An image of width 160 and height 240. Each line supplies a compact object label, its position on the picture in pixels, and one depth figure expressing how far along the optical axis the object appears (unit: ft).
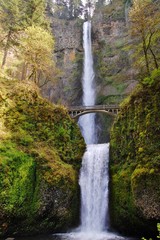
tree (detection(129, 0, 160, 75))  60.80
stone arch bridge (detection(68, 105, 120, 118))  92.32
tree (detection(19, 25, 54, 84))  78.28
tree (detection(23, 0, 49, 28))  92.93
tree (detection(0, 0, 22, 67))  80.59
